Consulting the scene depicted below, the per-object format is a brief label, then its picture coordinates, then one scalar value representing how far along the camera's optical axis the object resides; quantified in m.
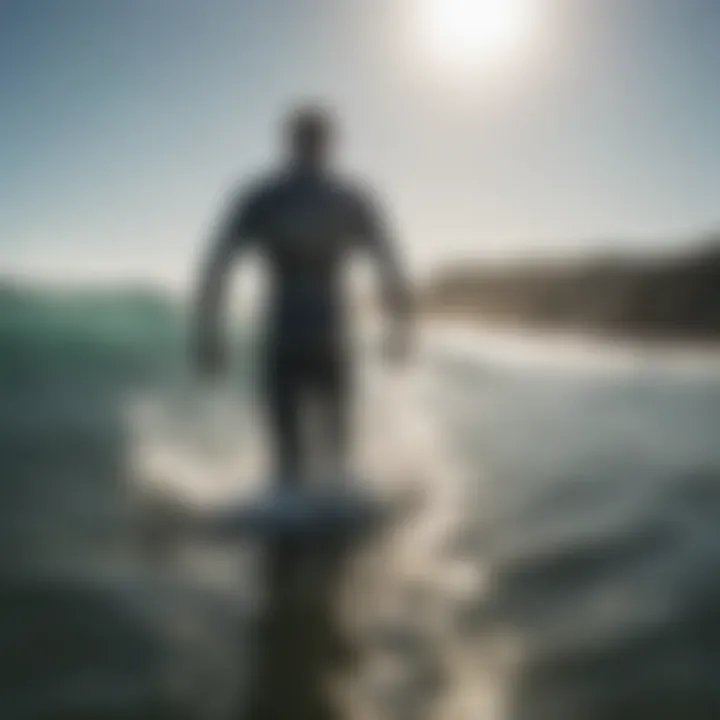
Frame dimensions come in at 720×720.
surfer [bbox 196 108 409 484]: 2.72
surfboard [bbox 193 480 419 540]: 2.91
